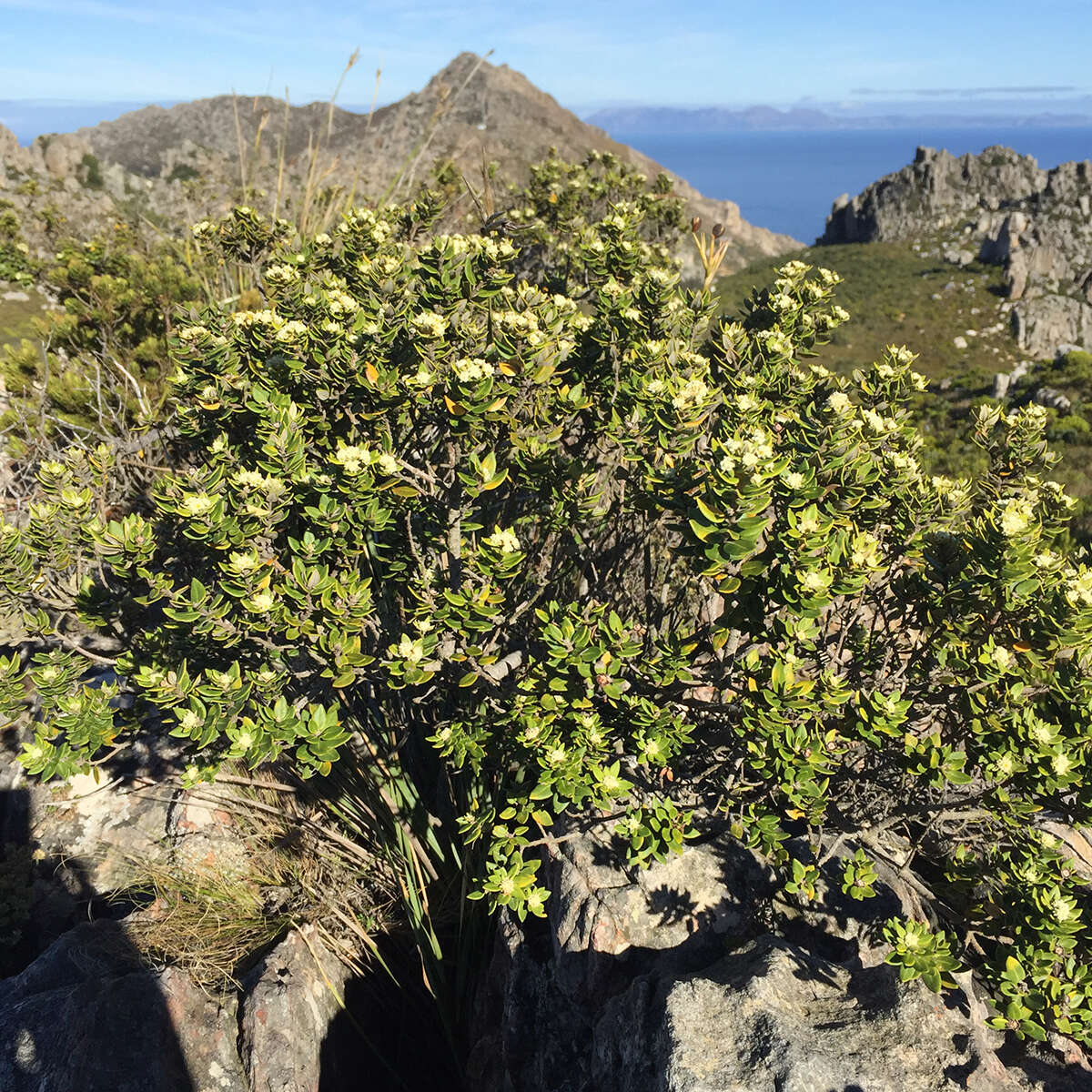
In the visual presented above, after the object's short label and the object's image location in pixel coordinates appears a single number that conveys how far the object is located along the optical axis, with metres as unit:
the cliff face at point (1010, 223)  57.12
